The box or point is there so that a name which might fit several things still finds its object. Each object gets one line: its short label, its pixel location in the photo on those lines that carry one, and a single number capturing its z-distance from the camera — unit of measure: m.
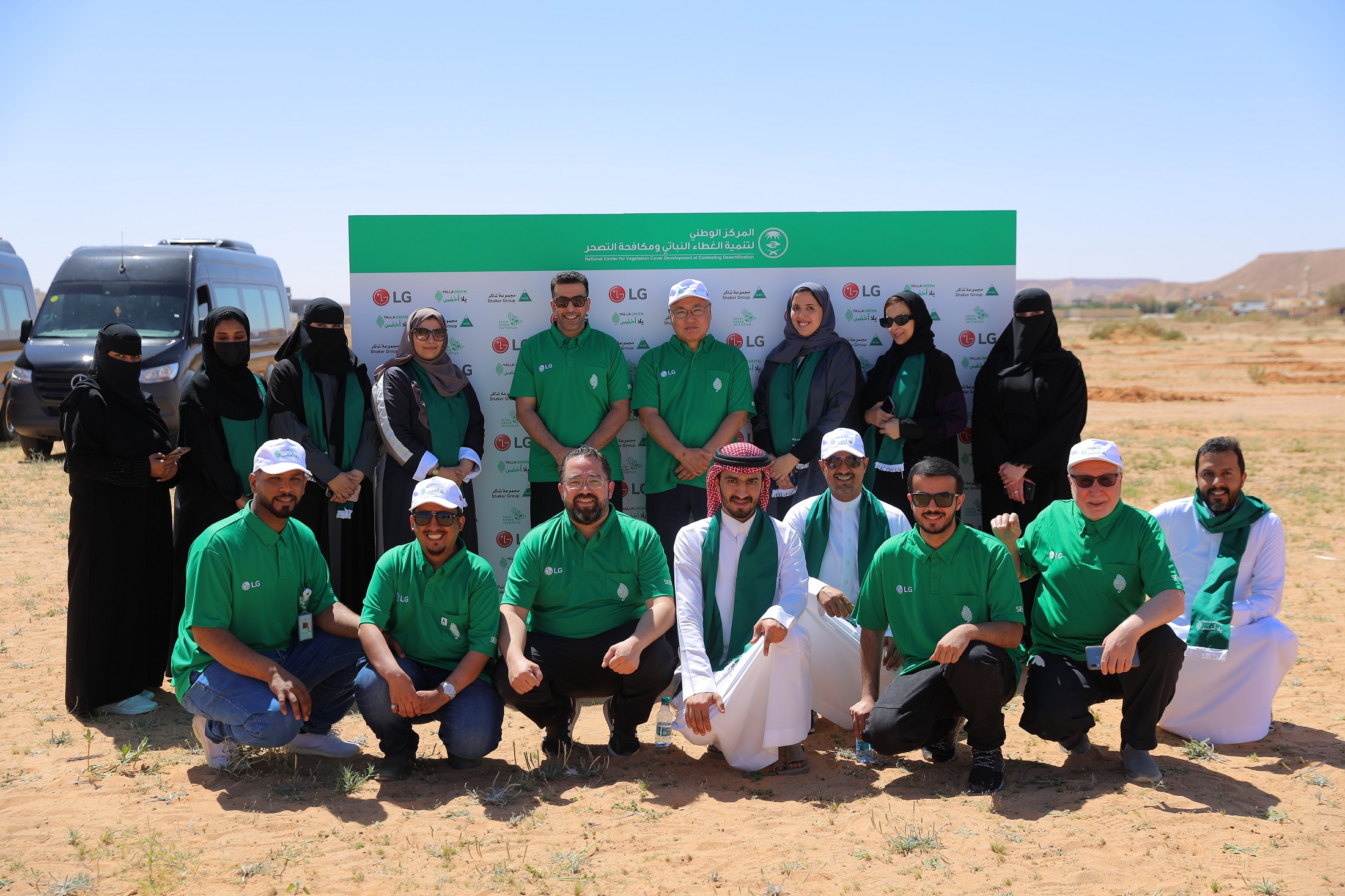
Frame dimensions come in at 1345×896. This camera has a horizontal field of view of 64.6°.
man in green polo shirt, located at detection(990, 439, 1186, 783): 4.43
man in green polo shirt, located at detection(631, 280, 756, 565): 6.29
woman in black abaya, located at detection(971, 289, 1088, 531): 6.21
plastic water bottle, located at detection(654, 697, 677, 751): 4.95
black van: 12.86
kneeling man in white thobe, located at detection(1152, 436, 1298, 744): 4.95
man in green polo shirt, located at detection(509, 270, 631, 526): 6.36
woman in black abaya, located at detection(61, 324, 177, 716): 5.19
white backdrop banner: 7.07
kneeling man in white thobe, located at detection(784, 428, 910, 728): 5.04
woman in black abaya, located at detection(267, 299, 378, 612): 5.89
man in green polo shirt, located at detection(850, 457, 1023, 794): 4.38
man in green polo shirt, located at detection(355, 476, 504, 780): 4.54
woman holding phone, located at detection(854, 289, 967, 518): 6.34
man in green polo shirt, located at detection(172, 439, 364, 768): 4.47
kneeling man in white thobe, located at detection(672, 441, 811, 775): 4.55
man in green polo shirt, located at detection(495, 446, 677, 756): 4.69
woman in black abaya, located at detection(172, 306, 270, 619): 5.54
